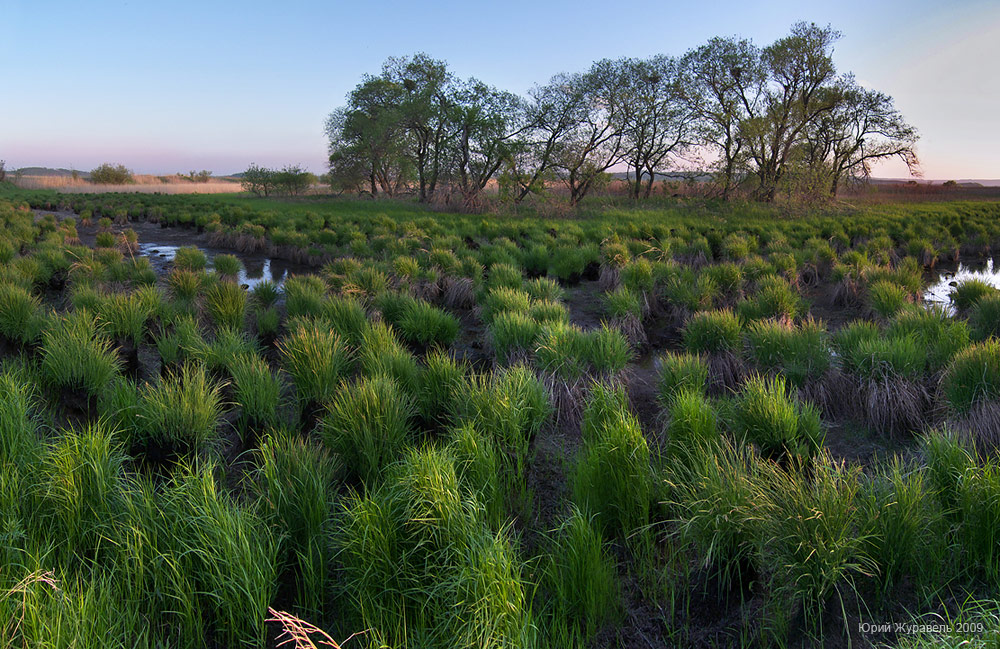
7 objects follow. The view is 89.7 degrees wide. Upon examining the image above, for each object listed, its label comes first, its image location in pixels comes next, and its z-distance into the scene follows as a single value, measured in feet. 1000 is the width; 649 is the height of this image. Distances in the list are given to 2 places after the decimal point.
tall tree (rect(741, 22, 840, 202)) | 79.87
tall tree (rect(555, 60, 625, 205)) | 78.18
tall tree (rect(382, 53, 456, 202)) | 81.92
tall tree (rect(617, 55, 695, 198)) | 81.07
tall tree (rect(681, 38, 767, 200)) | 82.23
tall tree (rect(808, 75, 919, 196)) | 97.36
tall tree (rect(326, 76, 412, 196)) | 86.94
